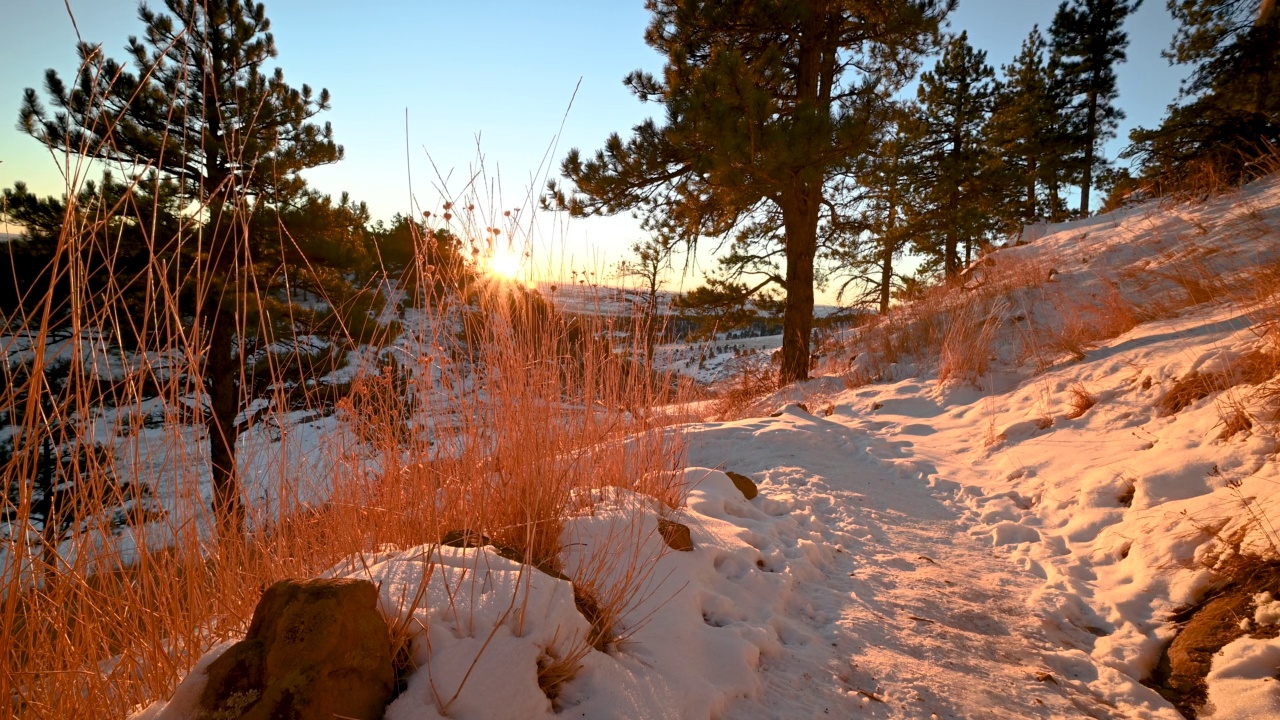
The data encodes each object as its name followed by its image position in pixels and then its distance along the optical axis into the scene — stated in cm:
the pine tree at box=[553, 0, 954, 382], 560
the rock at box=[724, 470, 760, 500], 326
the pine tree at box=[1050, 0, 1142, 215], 1669
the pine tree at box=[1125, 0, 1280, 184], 737
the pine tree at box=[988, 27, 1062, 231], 1467
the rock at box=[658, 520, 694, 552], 216
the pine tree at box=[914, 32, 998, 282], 1500
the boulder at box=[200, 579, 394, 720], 109
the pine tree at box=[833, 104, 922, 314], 661
